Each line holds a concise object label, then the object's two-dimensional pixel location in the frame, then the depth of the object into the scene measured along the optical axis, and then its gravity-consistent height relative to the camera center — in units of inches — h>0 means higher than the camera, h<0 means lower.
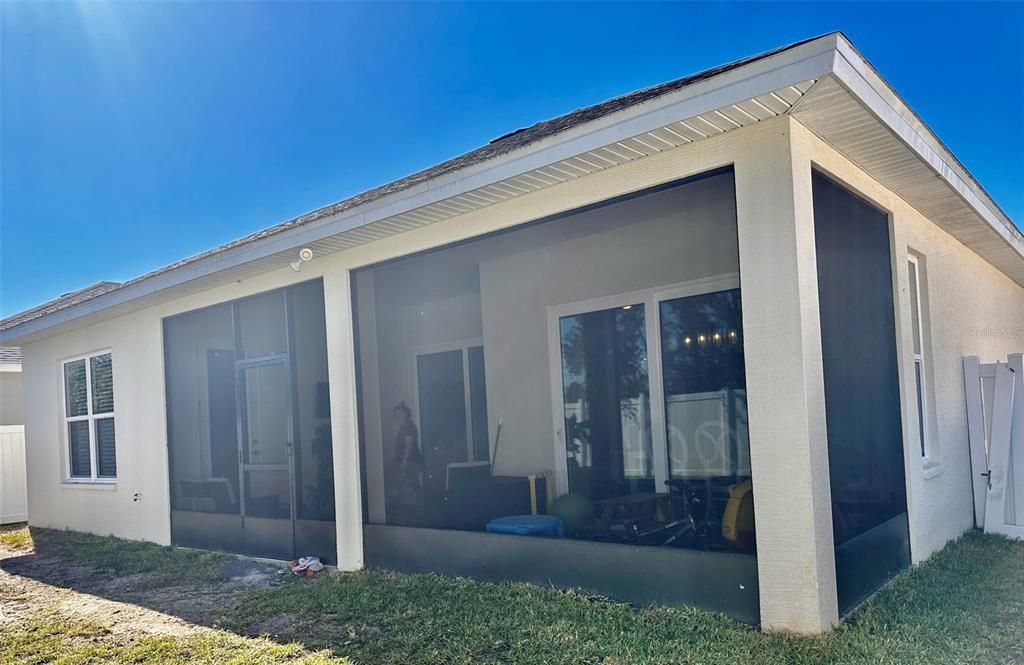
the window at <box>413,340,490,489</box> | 319.6 -16.4
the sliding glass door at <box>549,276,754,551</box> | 227.9 -17.9
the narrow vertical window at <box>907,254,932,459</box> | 263.6 -0.5
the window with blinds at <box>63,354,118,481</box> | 430.3 -16.8
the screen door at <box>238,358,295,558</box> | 313.1 -33.3
